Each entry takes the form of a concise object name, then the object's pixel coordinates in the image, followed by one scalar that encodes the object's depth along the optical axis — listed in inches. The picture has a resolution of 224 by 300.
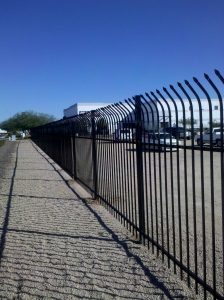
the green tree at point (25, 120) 3913.0
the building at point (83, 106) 2604.8
